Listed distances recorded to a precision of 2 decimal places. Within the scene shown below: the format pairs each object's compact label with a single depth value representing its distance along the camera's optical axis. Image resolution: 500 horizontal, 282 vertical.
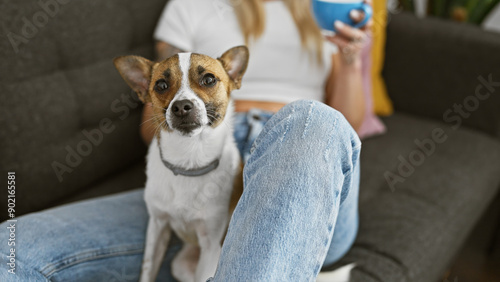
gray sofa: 1.26
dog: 0.85
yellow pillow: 1.83
